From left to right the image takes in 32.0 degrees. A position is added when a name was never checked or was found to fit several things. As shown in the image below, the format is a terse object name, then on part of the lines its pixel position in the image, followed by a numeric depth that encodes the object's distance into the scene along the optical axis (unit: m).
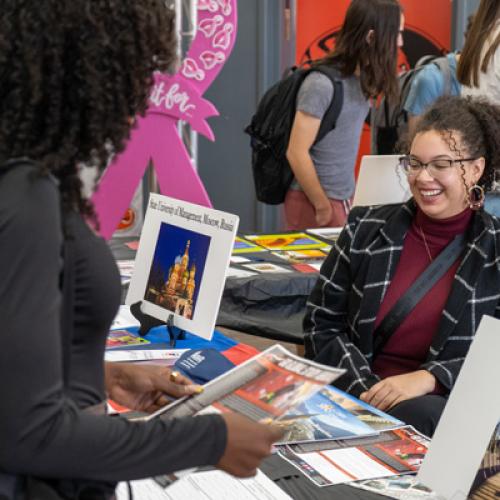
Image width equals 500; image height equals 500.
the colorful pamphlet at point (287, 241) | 3.55
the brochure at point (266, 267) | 3.14
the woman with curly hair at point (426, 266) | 2.22
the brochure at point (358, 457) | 1.56
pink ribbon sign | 4.02
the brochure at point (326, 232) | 3.68
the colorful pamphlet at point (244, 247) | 3.49
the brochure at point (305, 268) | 3.15
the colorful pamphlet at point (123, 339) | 2.31
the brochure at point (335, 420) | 1.71
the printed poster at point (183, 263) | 2.20
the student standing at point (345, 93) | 3.54
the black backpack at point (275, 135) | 3.71
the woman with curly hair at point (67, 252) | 0.88
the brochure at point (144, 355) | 2.18
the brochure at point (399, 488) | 1.48
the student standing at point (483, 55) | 2.93
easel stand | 2.33
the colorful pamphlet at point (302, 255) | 3.33
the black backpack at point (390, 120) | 4.09
